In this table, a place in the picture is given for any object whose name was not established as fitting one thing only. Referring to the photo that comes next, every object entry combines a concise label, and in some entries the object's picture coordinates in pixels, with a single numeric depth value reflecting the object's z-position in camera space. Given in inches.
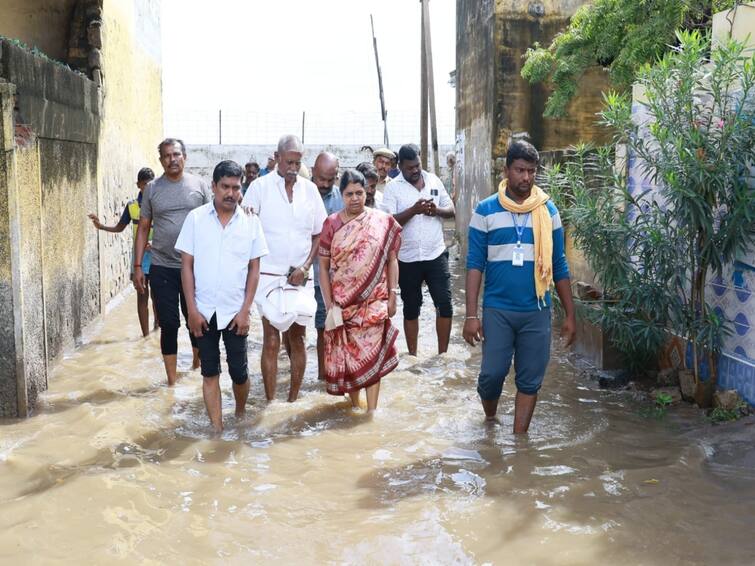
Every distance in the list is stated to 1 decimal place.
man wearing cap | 348.8
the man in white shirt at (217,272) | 211.8
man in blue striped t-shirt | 202.2
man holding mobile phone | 299.0
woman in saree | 230.4
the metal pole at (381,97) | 1043.1
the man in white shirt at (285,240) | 241.1
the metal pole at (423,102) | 778.2
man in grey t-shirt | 260.4
